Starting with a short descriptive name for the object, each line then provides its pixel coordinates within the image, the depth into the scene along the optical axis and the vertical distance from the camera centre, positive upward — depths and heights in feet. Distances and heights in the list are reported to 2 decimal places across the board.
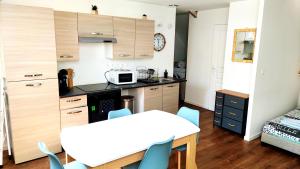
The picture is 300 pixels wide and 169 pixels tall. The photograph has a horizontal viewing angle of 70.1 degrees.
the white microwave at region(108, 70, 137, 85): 12.95 -1.36
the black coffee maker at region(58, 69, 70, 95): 11.28 -1.36
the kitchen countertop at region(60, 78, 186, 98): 10.98 -1.88
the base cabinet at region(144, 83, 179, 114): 13.78 -2.84
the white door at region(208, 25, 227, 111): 16.53 -0.21
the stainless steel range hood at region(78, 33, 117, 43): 11.53 +0.89
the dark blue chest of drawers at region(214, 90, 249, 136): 12.79 -3.35
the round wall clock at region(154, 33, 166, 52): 15.78 +1.00
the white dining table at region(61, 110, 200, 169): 5.66 -2.55
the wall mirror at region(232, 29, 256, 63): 13.48 +0.75
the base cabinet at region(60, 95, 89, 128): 10.45 -2.83
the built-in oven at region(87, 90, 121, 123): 11.43 -2.69
